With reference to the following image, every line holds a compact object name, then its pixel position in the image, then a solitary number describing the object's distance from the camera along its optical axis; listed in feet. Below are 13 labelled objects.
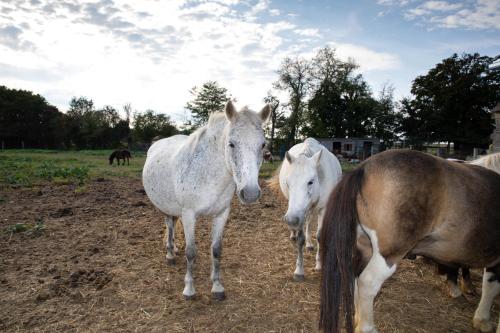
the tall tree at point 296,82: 152.56
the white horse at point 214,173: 9.66
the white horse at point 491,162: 11.82
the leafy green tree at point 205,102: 142.51
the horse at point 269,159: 78.58
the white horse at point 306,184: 11.35
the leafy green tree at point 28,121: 165.54
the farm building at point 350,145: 122.59
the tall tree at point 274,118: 150.51
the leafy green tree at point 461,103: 124.16
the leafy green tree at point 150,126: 184.65
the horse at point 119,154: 76.81
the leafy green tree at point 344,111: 147.23
